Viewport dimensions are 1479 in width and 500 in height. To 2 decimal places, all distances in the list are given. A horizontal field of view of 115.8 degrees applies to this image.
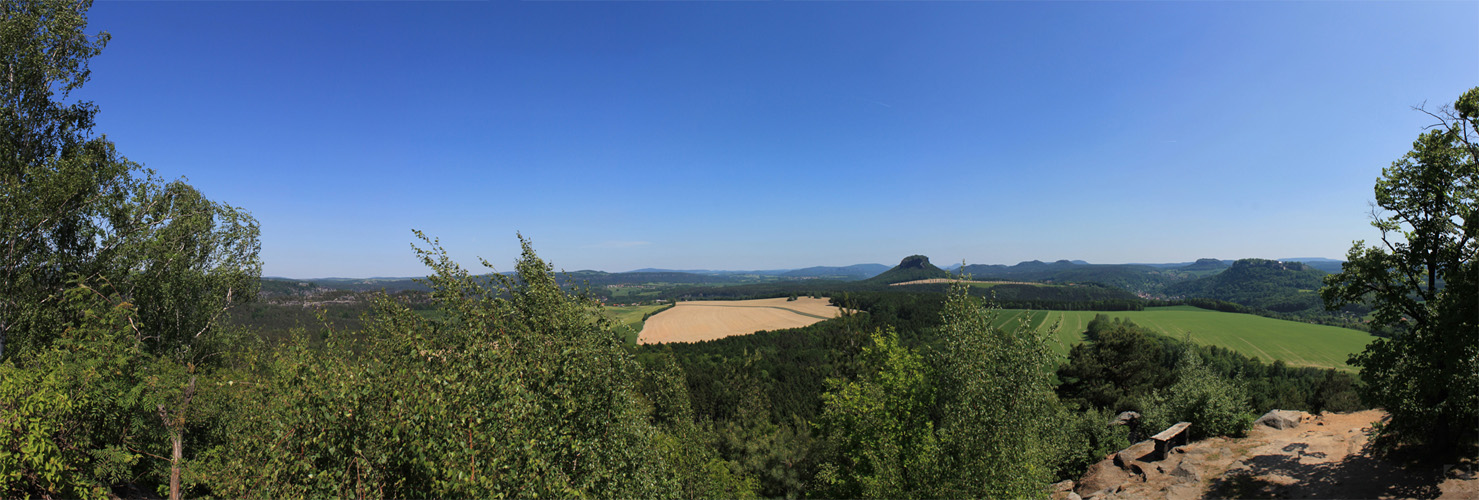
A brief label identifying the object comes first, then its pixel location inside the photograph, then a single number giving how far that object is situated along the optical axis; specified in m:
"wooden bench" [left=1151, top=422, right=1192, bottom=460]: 19.66
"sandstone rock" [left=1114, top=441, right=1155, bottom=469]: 20.52
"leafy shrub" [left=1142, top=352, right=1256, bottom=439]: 20.92
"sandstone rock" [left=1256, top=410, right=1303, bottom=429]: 21.22
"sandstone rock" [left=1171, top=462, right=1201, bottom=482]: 17.05
